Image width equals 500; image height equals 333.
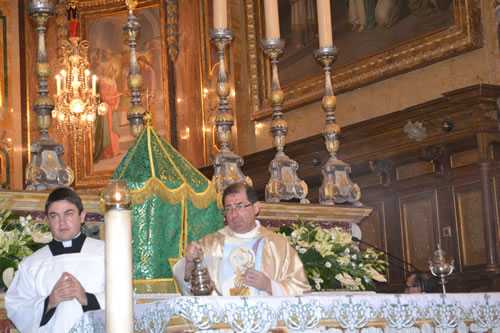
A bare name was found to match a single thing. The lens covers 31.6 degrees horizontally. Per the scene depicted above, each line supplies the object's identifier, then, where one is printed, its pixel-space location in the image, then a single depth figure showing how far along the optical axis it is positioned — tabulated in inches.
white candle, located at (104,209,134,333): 122.5
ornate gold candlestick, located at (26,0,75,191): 232.2
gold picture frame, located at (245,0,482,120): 374.6
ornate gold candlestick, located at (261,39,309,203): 267.9
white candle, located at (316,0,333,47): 285.7
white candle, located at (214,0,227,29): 268.7
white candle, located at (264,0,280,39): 280.2
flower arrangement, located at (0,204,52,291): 199.6
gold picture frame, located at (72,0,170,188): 550.3
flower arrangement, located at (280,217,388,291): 231.5
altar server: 182.9
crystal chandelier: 502.6
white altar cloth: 155.1
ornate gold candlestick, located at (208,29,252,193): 255.9
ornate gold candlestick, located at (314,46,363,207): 278.4
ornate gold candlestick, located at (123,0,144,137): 254.8
